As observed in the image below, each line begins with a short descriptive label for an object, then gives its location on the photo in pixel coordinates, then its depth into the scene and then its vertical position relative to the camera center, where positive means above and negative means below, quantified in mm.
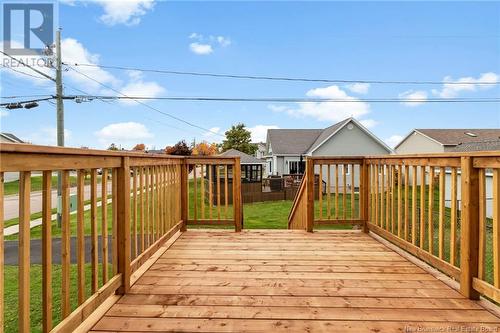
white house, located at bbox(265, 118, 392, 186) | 17797 +1393
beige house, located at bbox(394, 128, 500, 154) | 18844 +1857
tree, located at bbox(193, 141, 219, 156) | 42328 +2712
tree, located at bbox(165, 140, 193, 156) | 26469 +1583
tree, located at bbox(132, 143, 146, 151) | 47825 +3362
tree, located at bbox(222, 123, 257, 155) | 37438 +3585
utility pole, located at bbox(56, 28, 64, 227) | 9359 +2402
